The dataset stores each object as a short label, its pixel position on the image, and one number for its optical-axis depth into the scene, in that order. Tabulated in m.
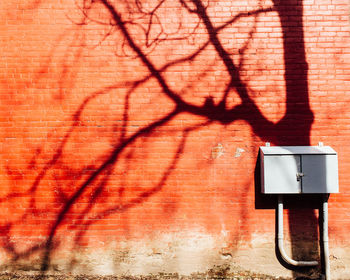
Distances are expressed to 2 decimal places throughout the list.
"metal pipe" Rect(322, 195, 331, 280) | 4.28
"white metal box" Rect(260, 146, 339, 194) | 4.10
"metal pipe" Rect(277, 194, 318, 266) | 4.33
